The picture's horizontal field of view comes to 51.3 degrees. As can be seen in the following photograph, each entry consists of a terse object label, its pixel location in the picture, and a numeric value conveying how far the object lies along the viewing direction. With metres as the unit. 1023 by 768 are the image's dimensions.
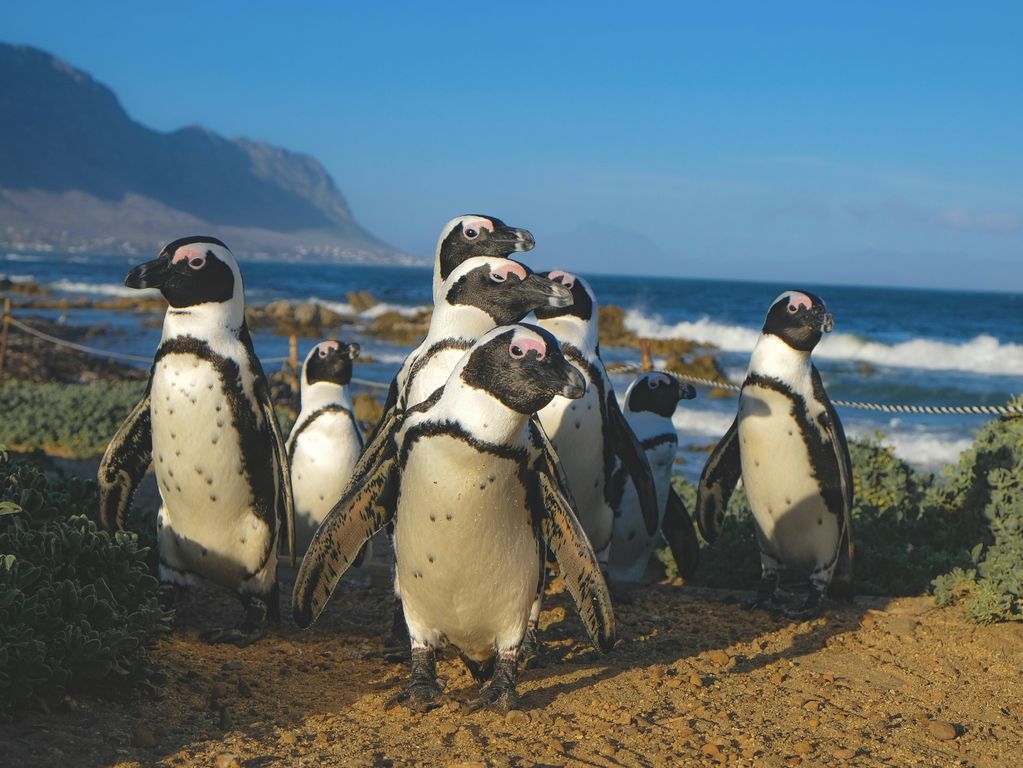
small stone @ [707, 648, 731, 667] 4.17
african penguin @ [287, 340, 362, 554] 5.85
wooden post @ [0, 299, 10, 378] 13.07
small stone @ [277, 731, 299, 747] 3.14
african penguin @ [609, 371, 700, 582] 5.69
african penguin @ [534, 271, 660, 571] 5.00
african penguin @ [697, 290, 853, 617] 4.98
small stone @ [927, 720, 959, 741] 3.46
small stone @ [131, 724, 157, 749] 3.05
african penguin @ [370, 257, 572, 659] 4.11
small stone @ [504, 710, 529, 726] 3.34
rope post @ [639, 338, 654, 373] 8.62
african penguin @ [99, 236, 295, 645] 4.17
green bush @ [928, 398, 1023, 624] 4.80
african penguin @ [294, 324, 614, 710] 3.22
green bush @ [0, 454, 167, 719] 3.09
